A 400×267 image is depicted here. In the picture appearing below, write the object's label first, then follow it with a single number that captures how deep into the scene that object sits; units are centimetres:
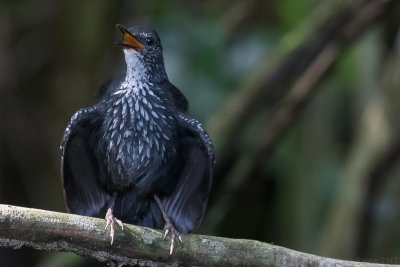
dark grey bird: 1068
